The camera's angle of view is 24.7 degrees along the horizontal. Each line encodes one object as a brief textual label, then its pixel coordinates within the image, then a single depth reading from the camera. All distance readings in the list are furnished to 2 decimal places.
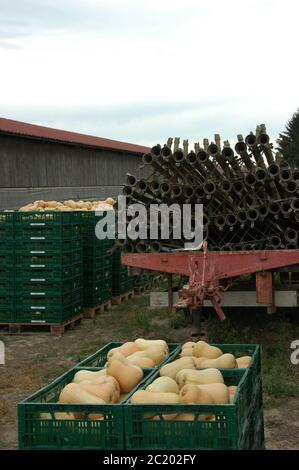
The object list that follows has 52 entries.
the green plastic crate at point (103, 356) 4.97
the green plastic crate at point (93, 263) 12.47
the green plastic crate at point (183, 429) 3.67
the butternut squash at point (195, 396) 3.87
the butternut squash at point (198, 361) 4.77
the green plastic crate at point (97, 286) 12.48
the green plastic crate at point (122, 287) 13.96
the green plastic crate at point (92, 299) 12.49
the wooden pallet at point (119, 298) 13.98
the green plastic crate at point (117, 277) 13.91
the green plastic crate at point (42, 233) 10.96
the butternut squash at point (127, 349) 5.02
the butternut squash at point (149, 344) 5.13
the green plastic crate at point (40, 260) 10.99
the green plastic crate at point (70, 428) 3.79
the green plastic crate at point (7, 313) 11.19
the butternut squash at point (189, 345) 5.19
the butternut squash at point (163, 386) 4.04
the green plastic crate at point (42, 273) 11.00
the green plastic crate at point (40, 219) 10.97
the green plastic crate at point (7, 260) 11.10
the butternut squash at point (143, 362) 4.75
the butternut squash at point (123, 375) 4.34
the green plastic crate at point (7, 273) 11.13
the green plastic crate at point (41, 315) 11.06
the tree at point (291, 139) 57.93
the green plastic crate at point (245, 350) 5.15
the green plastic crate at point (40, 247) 10.96
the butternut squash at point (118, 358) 4.46
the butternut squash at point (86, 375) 4.41
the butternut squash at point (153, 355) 4.88
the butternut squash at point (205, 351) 5.00
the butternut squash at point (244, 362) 4.85
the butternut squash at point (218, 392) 3.96
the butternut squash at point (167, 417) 3.78
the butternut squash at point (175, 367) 4.44
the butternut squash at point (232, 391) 4.12
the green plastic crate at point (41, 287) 11.02
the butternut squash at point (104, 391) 4.00
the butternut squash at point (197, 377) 4.21
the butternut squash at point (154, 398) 3.84
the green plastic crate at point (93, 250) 12.45
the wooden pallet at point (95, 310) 12.50
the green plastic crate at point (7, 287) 11.14
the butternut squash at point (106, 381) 4.16
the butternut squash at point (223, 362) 4.73
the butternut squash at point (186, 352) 5.03
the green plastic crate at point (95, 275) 12.47
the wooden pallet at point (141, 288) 15.51
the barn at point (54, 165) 23.16
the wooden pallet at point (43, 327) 11.06
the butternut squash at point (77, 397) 3.91
